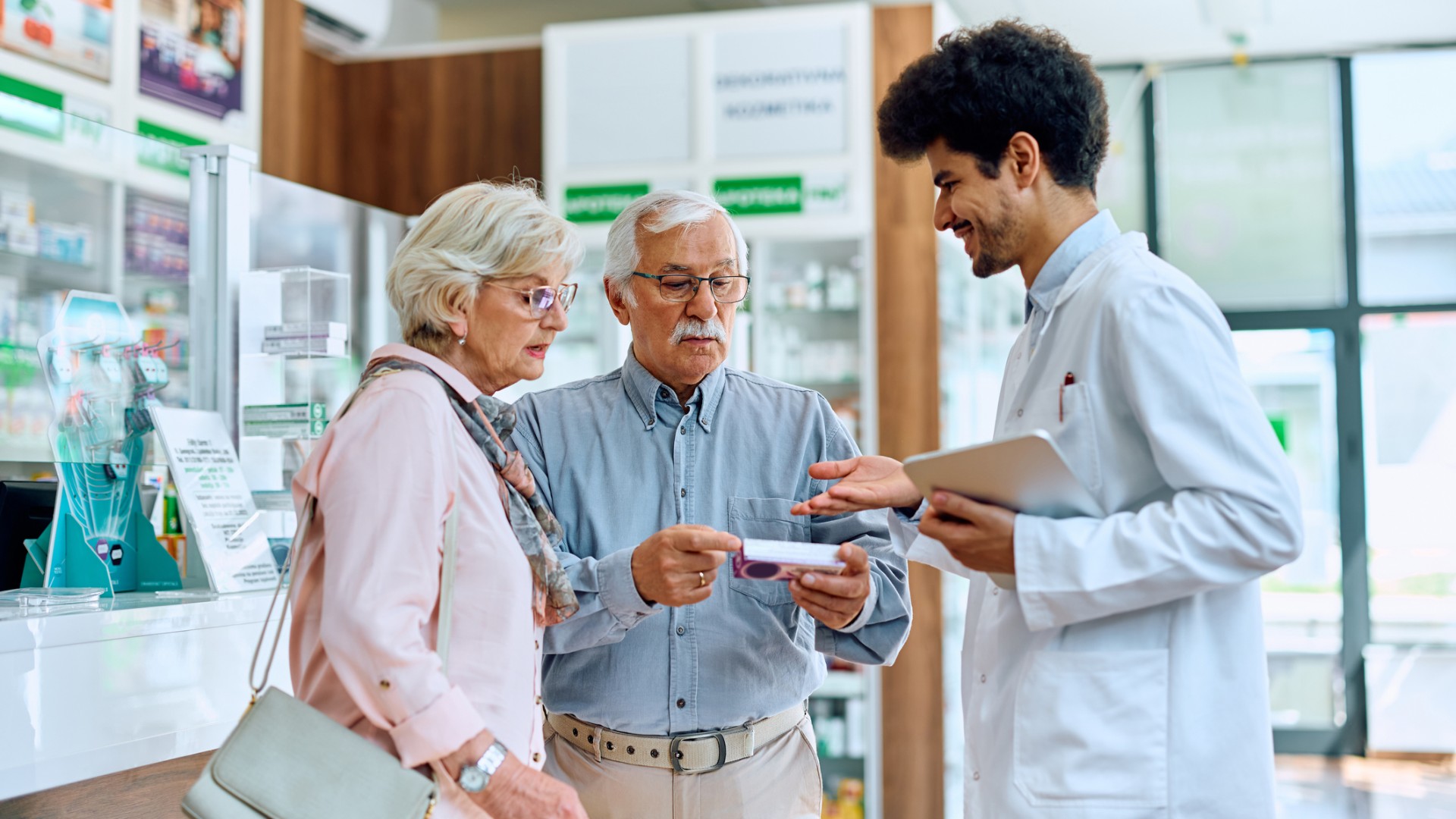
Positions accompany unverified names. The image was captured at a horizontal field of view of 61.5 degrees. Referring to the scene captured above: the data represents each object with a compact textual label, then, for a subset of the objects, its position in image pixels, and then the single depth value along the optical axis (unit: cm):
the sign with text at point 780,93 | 510
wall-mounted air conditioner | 563
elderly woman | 138
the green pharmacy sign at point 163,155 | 266
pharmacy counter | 183
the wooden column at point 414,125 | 612
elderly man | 198
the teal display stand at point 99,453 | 225
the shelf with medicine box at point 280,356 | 274
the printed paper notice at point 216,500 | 244
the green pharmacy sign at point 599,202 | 528
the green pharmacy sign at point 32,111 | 246
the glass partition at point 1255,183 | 750
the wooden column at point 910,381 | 506
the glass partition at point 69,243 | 369
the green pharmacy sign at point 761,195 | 515
